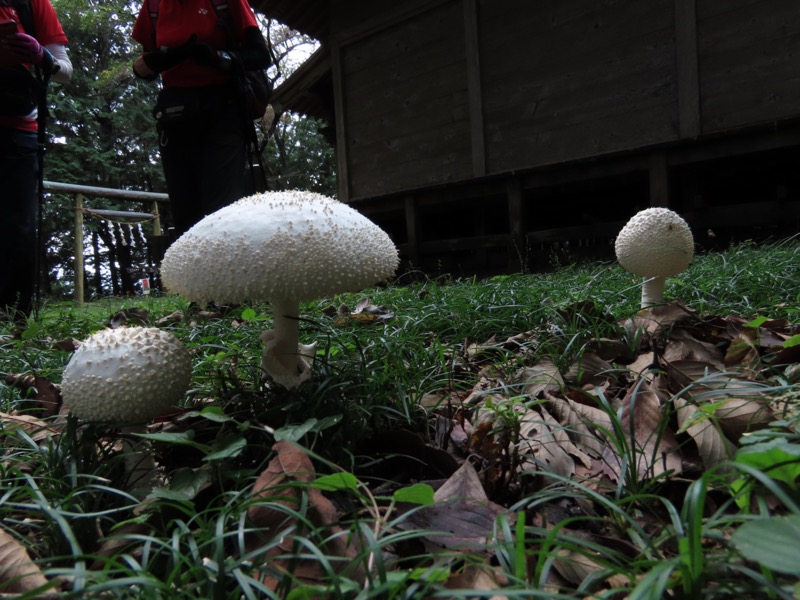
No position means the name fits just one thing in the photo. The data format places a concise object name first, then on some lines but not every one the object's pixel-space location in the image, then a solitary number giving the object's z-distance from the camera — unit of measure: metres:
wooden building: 1.28
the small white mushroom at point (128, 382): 0.32
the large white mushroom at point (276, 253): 0.32
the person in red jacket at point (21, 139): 0.86
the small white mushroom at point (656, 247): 0.58
